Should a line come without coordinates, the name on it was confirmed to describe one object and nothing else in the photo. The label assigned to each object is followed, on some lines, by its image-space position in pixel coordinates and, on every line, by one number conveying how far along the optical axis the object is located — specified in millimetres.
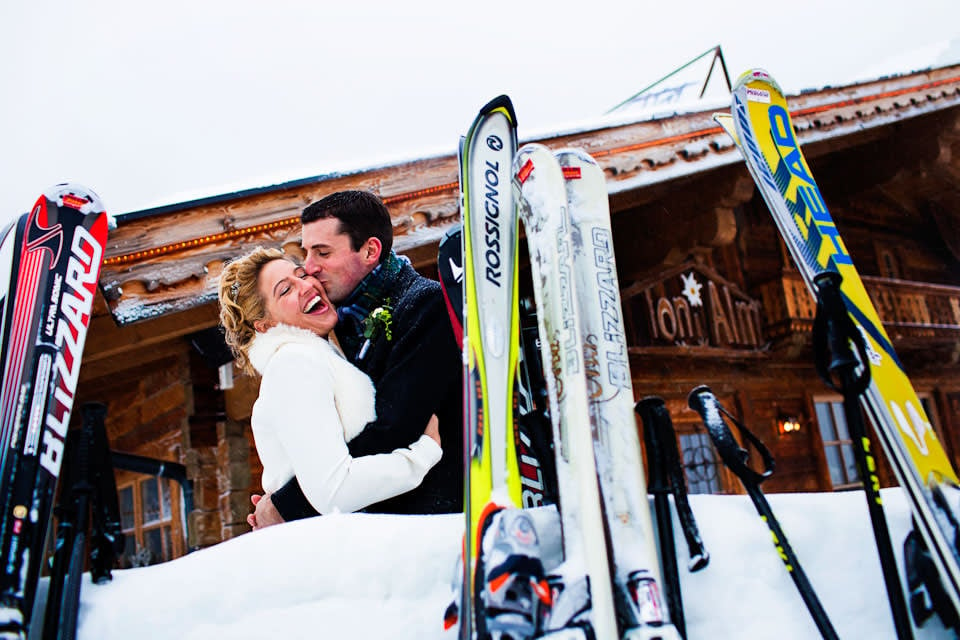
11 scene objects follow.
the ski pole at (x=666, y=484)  1234
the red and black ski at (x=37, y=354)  1195
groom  1644
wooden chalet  2939
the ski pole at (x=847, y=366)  1235
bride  1526
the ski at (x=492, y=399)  1072
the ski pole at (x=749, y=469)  1234
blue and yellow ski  1334
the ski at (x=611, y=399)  1142
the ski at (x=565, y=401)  1076
